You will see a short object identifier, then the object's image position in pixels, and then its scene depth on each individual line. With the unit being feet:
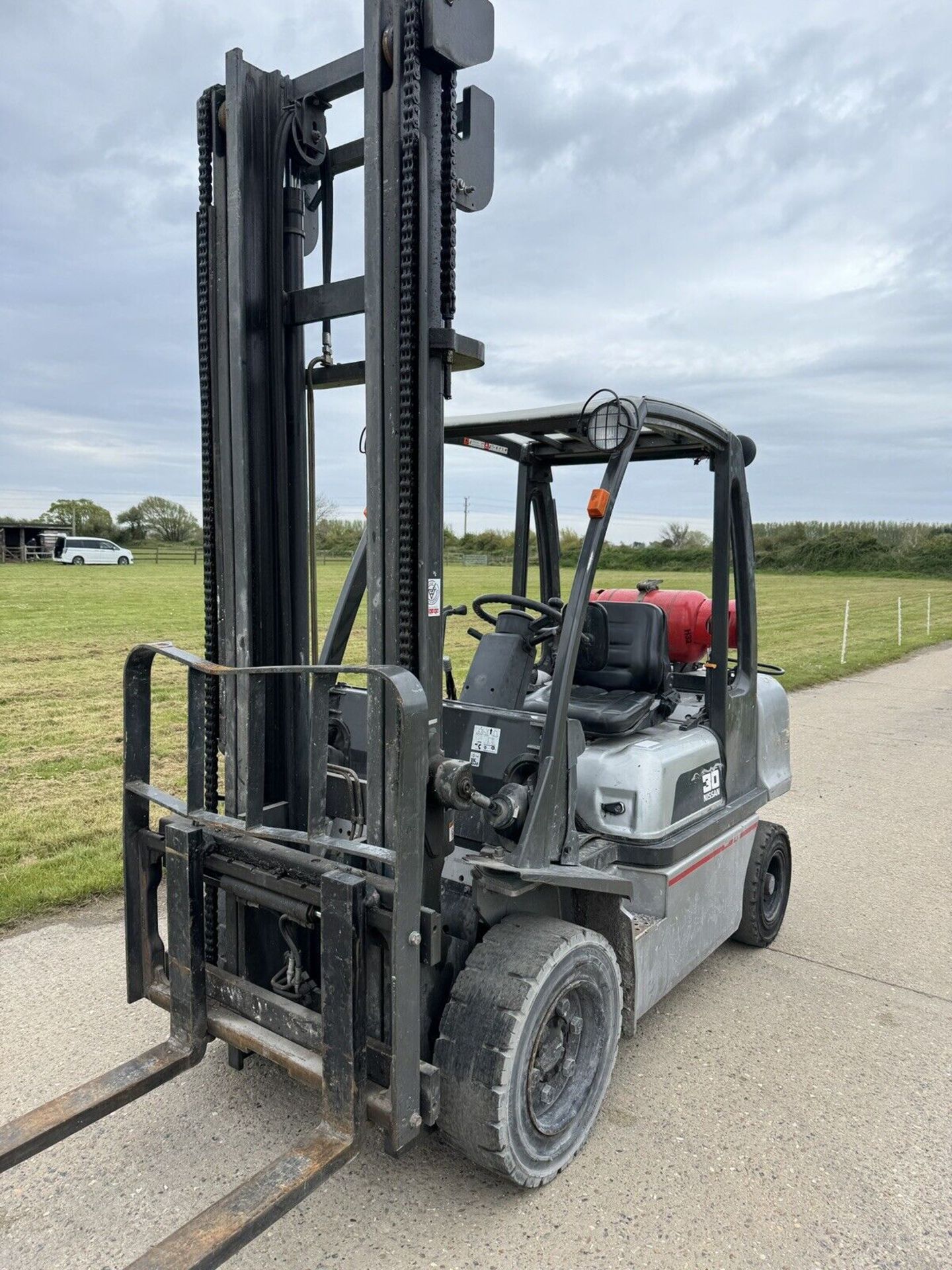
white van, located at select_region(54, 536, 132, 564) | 169.17
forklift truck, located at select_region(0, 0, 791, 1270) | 8.75
